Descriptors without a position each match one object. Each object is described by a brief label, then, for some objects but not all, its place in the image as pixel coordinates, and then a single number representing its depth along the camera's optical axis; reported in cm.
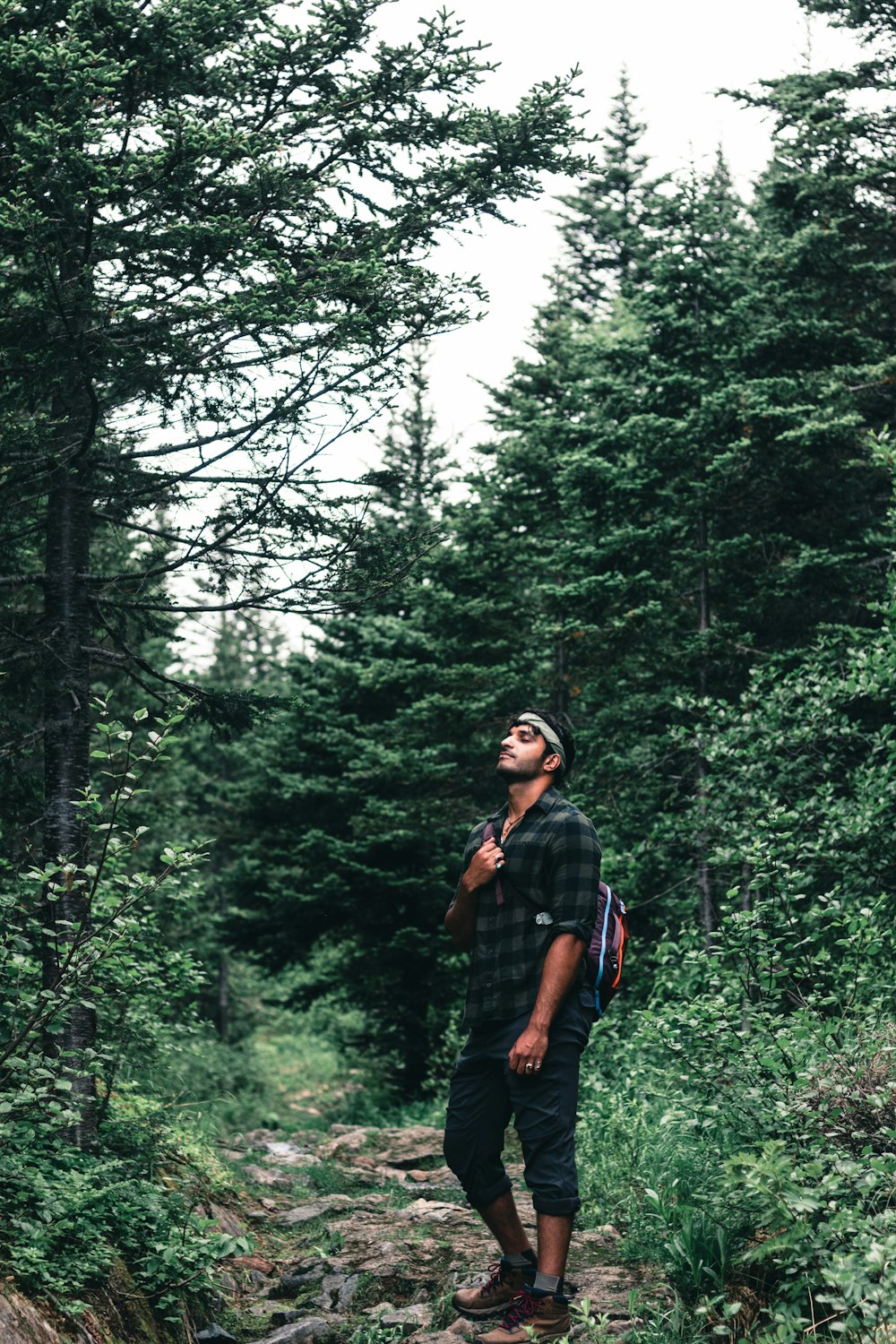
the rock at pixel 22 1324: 432
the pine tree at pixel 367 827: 1792
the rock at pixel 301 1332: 557
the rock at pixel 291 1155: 1148
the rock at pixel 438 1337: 507
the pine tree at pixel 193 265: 710
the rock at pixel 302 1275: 661
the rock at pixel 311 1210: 836
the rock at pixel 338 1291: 614
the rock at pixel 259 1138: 1285
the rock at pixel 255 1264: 713
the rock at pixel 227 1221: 743
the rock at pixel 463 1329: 518
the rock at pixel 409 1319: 550
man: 477
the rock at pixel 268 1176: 988
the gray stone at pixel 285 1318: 599
